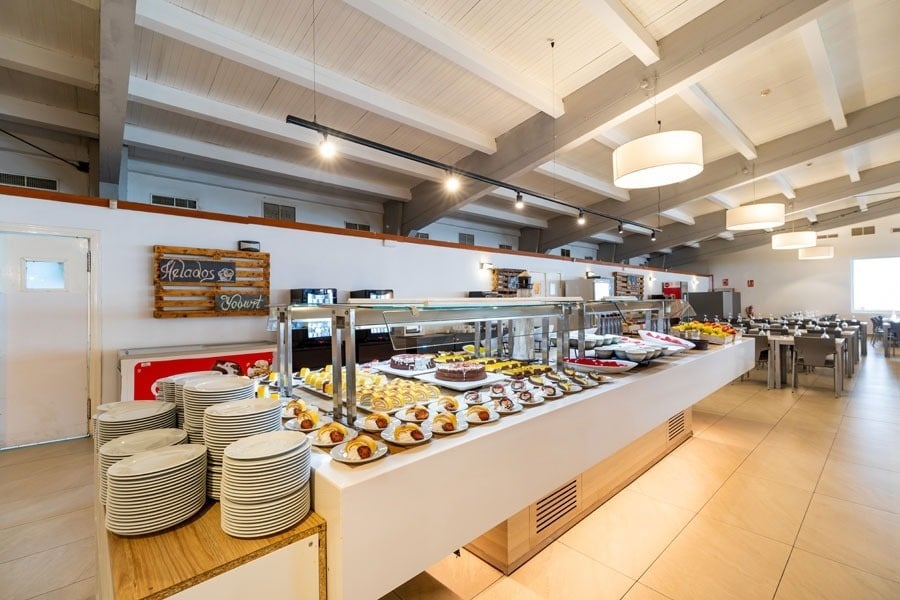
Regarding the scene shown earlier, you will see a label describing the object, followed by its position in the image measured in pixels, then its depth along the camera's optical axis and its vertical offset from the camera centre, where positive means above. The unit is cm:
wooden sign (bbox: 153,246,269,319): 432 +20
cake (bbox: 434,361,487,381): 235 -45
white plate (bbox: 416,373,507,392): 222 -50
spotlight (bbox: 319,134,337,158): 411 +163
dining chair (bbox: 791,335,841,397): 592 -81
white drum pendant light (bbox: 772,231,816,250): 823 +129
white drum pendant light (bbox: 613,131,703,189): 311 +119
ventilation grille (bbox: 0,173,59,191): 526 +165
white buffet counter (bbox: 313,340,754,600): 117 -72
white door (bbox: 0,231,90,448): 377 -39
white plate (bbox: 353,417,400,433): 159 -53
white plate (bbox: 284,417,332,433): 160 -53
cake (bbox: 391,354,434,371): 274 -46
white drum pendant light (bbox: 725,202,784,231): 562 +123
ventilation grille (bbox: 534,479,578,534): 233 -131
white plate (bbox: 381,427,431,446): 145 -53
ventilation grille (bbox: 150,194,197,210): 635 +164
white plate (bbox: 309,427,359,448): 148 -55
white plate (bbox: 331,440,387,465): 130 -54
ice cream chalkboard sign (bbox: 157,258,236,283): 432 +33
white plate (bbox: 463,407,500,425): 169 -53
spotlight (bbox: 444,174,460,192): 579 +178
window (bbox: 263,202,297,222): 747 +173
